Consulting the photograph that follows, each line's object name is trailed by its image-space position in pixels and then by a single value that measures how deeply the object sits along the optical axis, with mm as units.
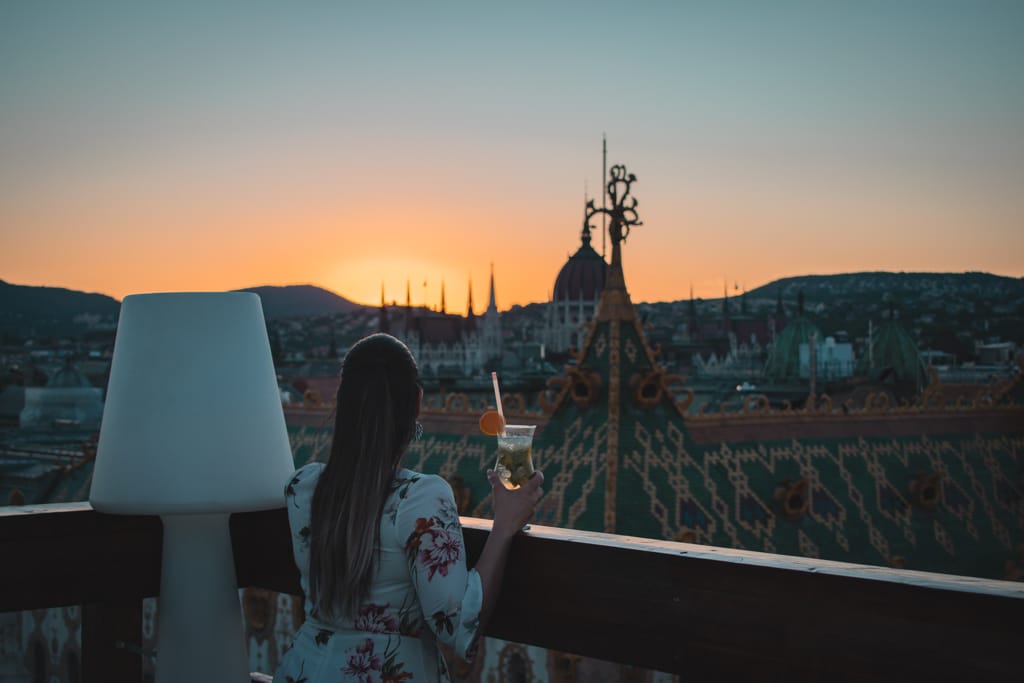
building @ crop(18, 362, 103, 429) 63219
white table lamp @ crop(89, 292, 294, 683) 3725
